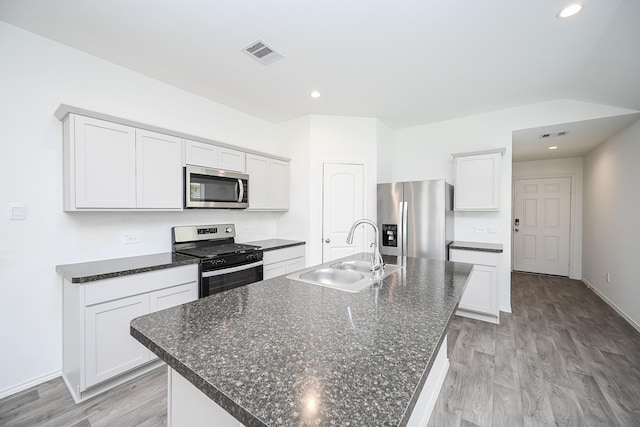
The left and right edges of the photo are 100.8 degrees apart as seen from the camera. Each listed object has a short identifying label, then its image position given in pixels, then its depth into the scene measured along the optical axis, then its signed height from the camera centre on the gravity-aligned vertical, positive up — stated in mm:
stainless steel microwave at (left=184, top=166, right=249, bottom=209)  2635 +236
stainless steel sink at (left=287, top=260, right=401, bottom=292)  1640 -422
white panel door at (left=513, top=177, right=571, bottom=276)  5195 -282
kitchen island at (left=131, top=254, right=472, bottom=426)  575 -424
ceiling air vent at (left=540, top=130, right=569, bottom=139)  3543 +1060
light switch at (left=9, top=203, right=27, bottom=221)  1951 -12
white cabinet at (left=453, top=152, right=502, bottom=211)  3291 +382
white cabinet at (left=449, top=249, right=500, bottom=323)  3150 -903
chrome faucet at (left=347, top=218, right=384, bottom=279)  1673 -343
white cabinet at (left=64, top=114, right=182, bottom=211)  1997 +357
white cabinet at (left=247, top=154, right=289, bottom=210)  3330 +368
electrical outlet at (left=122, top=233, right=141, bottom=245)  2467 -268
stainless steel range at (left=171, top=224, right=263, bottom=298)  2420 -446
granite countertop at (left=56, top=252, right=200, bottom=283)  1835 -445
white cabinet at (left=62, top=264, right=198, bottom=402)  1826 -850
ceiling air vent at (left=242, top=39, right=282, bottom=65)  2158 +1349
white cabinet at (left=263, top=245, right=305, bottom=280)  3141 -640
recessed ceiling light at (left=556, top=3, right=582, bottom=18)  1723 +1339
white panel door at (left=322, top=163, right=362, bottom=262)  3709 +51
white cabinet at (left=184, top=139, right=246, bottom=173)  2678 +589
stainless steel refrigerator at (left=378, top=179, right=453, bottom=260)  3258 -94
